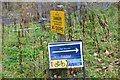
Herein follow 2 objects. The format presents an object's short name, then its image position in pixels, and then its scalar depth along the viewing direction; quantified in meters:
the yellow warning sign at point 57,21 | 3.09
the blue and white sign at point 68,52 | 3.14
